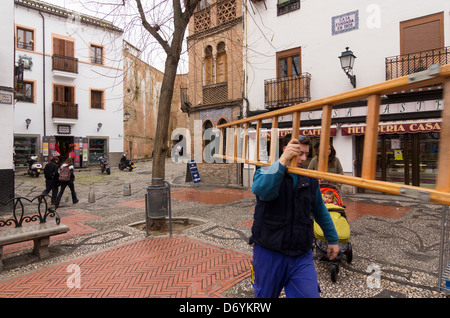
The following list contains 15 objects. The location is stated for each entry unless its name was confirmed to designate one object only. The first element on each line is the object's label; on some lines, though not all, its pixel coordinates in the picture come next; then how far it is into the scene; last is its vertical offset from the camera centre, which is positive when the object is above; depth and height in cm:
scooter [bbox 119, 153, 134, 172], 2319 -91
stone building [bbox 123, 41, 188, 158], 3092 +499
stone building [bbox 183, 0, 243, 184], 1482 +412
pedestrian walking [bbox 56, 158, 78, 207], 986 -78
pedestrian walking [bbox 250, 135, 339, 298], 212 -64
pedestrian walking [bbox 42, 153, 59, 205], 966 -81
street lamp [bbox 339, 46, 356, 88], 1034 +350
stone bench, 457 -138
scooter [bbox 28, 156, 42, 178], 1800 -105
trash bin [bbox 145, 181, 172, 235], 627 -111
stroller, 416 -122
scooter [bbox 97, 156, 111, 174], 2089 -98
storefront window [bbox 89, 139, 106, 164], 2470 +37
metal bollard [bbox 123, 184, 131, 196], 1211 -163
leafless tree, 667 +210
